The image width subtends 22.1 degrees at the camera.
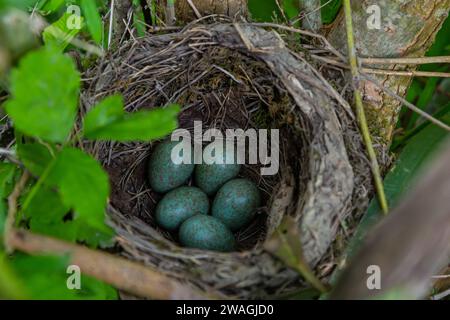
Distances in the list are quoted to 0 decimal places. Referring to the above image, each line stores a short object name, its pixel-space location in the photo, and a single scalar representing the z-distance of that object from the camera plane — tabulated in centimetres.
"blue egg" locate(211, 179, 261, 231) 57
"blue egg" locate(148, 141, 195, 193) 58
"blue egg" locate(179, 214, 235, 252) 55
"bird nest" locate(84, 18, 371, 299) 50
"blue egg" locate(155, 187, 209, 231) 57
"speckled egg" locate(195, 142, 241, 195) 58
